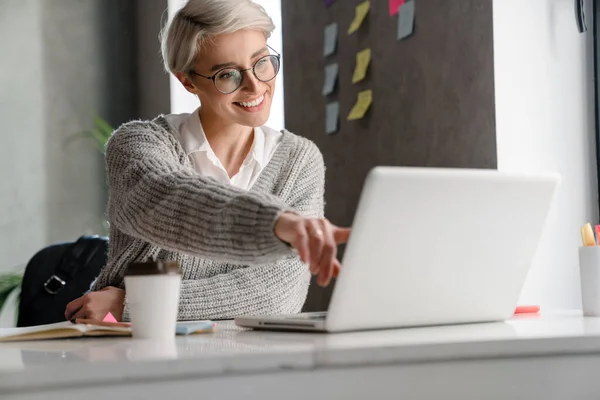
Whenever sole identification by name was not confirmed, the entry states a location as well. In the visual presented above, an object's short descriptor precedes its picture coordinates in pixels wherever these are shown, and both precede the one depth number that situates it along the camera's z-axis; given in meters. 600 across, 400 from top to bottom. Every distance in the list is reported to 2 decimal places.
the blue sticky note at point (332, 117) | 2.98
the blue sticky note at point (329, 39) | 2.98
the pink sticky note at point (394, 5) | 2.62
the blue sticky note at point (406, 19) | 2.54
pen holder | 1.29
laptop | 0.93
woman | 1.35
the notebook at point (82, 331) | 1.04
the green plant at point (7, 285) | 3.47
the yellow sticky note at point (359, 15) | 2.79
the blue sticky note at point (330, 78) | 2.97
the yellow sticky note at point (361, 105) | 2.78
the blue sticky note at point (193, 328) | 1.04
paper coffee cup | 0.97
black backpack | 2.06
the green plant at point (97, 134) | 3.95
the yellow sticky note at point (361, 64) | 2.78
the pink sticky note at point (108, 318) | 1.37
